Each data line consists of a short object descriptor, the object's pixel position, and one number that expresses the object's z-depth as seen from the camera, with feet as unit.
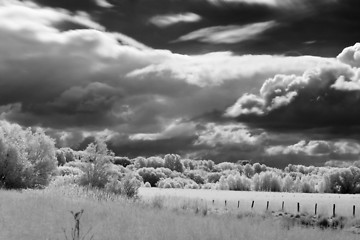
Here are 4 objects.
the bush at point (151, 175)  593.83
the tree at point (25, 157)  177.58
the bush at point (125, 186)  191.11
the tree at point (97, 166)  200.64
